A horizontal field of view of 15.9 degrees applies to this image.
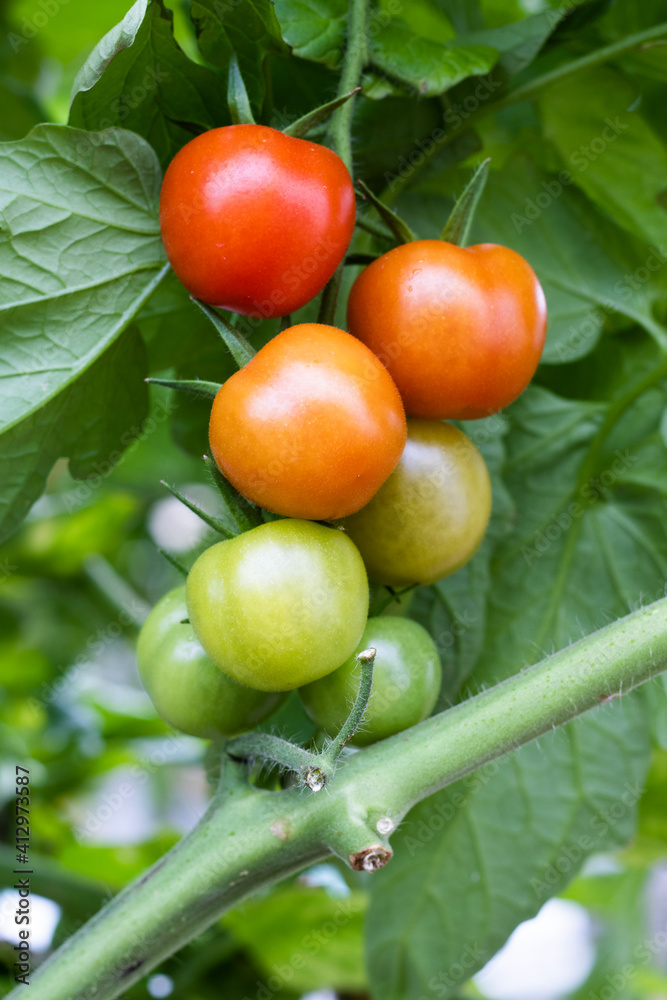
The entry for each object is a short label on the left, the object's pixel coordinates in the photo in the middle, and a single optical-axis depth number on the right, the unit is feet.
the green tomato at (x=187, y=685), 1.34
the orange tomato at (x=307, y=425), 1.25
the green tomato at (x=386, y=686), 1.33
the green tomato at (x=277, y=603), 1.26
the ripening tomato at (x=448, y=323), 1.32
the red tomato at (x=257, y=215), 1.29
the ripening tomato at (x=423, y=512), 1.35
